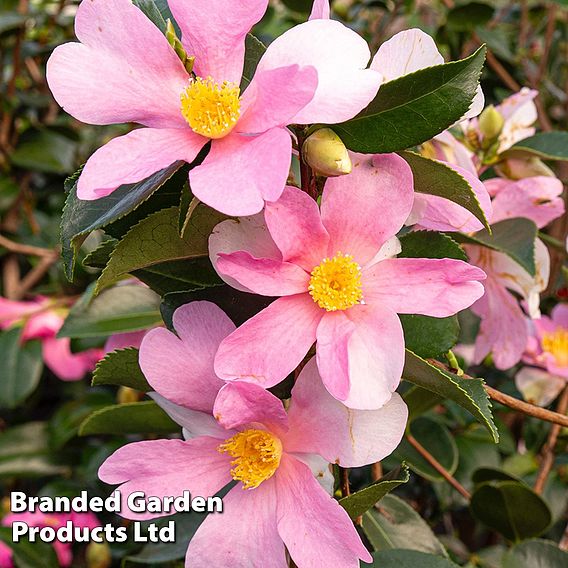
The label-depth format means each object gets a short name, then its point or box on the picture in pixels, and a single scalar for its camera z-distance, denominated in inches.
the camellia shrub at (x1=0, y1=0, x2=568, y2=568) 10.0
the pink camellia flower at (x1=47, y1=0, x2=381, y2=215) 9.6
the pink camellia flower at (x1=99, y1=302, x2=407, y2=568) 10.5
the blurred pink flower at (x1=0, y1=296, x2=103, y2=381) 24.9
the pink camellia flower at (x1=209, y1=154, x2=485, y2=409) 10.0
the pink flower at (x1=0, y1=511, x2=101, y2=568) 19.0
